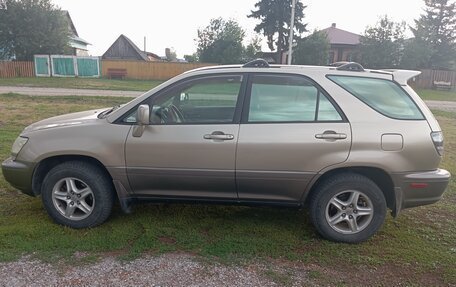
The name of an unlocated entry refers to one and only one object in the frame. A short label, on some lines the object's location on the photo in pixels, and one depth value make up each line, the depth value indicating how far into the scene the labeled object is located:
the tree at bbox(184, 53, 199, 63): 52.11
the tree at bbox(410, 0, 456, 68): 35.71
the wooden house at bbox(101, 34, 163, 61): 47.38
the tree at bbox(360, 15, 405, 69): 32.54
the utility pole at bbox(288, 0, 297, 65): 20.79
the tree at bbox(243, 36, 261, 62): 35.20
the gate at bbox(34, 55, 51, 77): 28.55
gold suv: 3.20
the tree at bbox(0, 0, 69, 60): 29.23
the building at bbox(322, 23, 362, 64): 40.53
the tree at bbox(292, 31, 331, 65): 31.73
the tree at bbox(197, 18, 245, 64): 34.47
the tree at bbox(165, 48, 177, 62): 65.89
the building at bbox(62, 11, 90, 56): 46.19
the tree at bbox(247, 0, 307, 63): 34.00
